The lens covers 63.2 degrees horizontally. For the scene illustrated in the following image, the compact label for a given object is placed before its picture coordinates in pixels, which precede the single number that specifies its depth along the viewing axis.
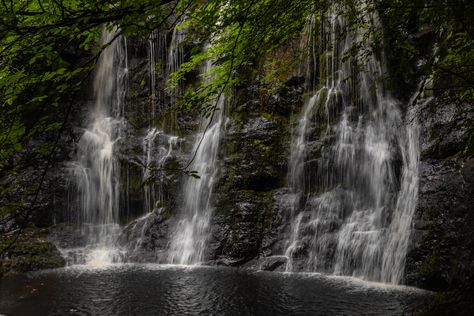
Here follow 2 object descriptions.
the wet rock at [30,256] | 11.82
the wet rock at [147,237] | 13.12
